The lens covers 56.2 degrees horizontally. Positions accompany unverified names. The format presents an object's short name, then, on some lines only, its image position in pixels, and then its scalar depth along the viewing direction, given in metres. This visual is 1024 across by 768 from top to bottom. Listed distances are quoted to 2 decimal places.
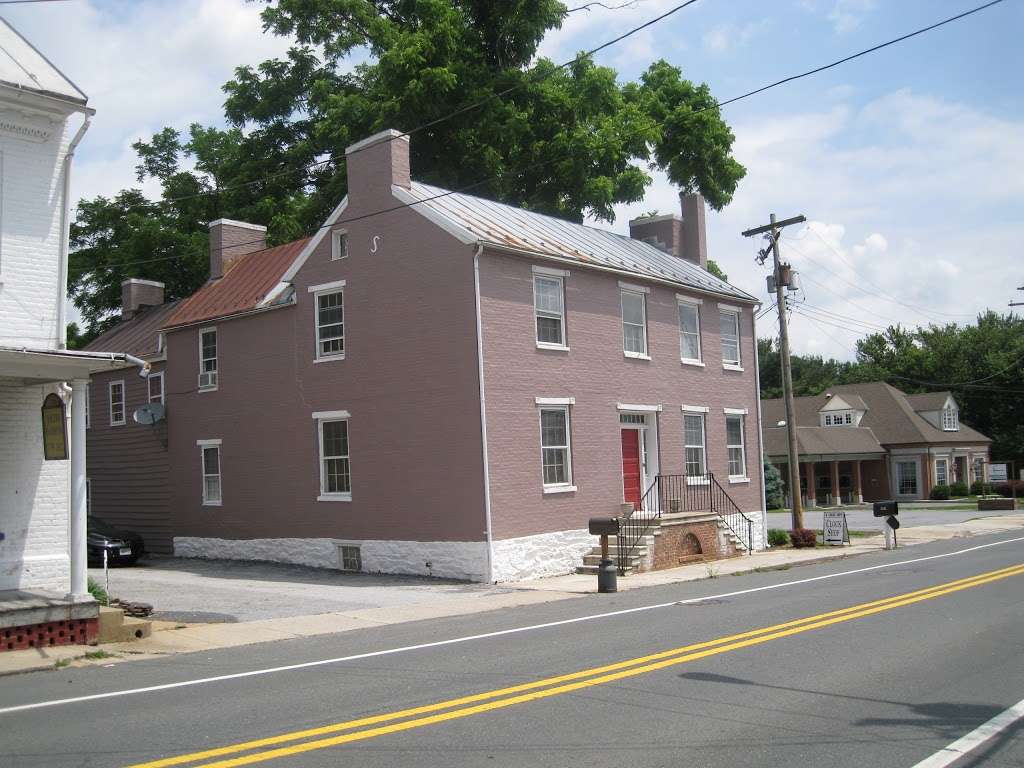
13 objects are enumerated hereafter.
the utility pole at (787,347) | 27.67
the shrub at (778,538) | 27.66
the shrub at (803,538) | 26.84
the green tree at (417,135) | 31.98
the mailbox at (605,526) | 16.89
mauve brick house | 19.30
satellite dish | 25.20
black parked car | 23.33
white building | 12.78
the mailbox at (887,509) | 26.25
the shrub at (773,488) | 42.56
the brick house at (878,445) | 54.25
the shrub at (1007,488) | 50.72
